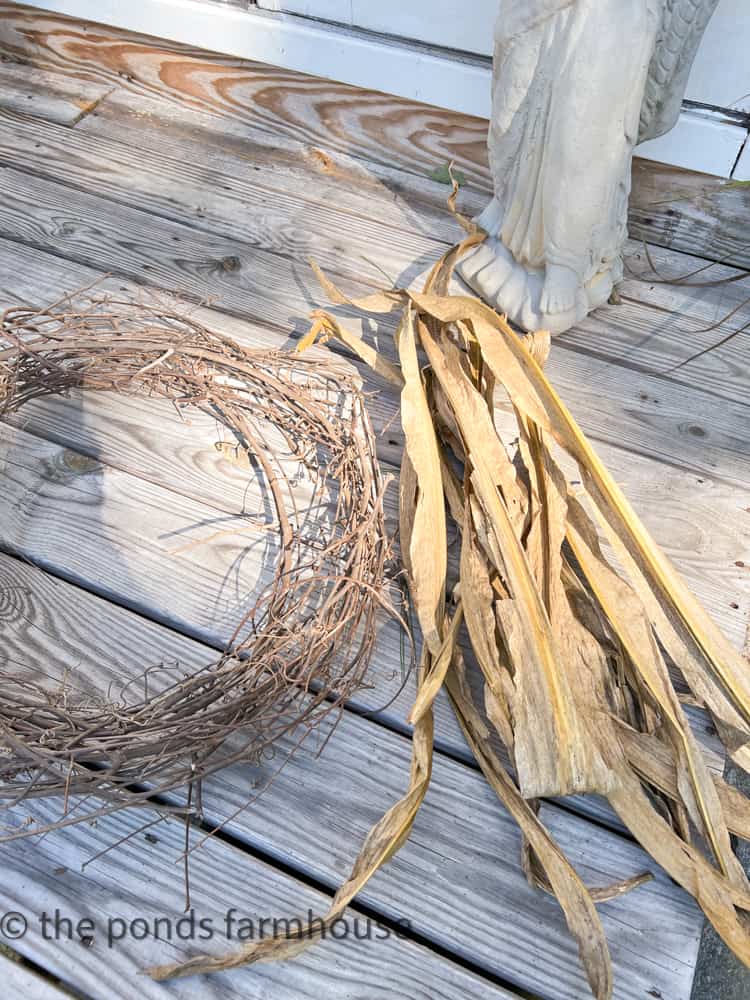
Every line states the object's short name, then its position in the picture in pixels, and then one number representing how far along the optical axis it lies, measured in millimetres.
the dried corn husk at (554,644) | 777
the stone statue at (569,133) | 1024
